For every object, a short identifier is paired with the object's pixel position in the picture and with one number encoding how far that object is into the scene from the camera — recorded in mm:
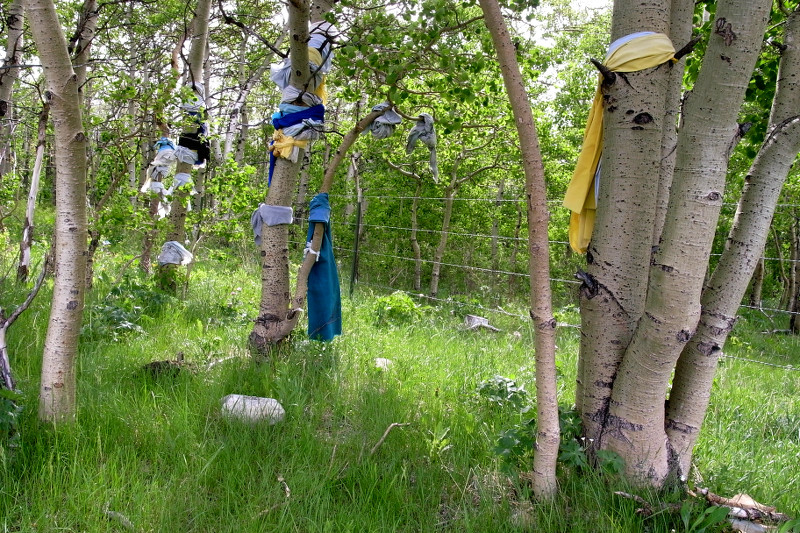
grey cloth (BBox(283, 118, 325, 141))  3795
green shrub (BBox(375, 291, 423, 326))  6053
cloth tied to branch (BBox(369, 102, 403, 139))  3797
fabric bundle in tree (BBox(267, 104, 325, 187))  3811
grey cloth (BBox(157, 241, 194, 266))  5316
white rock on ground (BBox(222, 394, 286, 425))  2852
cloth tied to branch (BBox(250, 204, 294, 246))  3955
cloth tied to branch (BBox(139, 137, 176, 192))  4742
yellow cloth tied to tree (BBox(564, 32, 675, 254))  2369
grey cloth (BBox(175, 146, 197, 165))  5078
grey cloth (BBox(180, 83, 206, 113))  4372
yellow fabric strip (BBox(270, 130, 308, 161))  3865
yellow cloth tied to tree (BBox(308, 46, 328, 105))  3828
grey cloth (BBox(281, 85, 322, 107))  3803
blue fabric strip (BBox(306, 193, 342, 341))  4164
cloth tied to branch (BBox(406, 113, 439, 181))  3785
